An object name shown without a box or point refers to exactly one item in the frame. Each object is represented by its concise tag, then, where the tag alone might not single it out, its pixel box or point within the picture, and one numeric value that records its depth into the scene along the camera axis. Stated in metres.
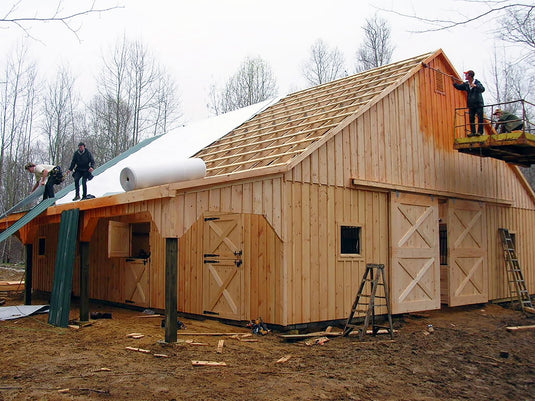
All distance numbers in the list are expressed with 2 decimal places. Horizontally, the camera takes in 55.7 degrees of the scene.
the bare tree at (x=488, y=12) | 5.29
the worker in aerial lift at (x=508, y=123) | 11.78
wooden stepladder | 8.44
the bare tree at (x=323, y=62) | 31.48
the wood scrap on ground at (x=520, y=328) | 10.02
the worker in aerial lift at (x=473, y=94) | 11.98
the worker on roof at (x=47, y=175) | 12.35
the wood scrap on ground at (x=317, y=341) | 8.31
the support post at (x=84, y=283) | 10.08
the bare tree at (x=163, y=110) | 33.06
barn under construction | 9.12
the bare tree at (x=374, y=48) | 29.42
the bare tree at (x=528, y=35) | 8.09
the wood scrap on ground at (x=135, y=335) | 8.56
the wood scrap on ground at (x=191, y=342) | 7.97
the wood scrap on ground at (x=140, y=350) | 7.40
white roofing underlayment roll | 8.85
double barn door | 10.84
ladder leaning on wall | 13.43
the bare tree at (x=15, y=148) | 27.40
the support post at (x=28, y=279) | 13.21
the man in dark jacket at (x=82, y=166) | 11.53
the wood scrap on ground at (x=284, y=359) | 6.99
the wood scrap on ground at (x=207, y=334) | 8.85
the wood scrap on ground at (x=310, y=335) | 8.48
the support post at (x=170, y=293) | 7.89
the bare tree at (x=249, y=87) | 32.53
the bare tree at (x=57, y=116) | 31.61
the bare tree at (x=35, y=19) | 4.64
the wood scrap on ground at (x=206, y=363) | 6.66
